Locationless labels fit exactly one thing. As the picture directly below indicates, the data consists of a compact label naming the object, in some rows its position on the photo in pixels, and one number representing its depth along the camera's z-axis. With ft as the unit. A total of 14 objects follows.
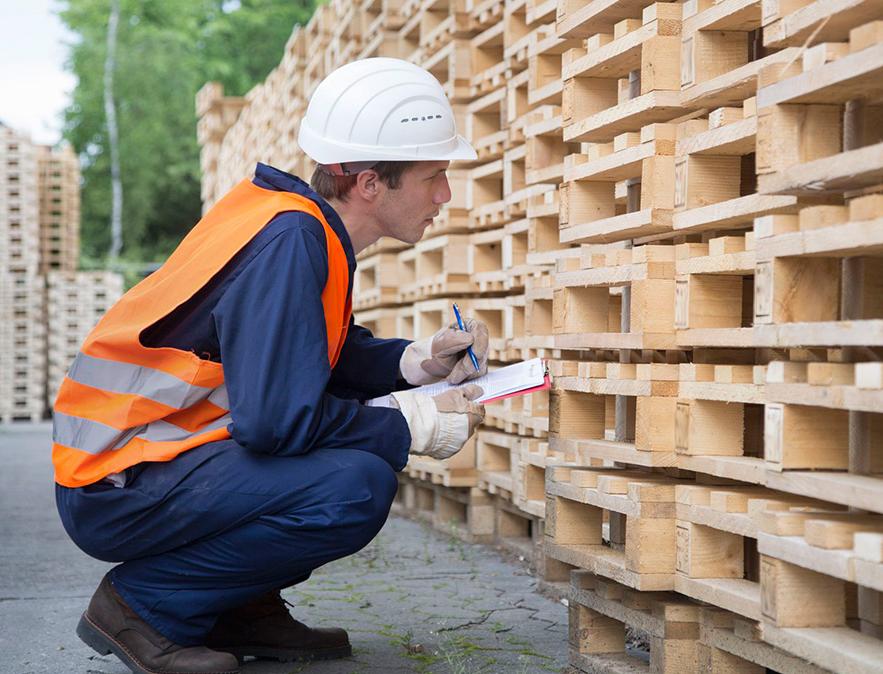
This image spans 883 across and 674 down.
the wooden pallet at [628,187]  10.36
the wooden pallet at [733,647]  9.00
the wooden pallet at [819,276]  7.50
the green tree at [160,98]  122.93
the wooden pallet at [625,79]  10.43
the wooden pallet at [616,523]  10.00
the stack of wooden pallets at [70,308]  52.95
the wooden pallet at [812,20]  7.68
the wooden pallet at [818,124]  7.46
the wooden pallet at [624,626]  10.05
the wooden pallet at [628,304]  10.28
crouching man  10.46
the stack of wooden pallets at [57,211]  55.36
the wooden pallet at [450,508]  19.19
